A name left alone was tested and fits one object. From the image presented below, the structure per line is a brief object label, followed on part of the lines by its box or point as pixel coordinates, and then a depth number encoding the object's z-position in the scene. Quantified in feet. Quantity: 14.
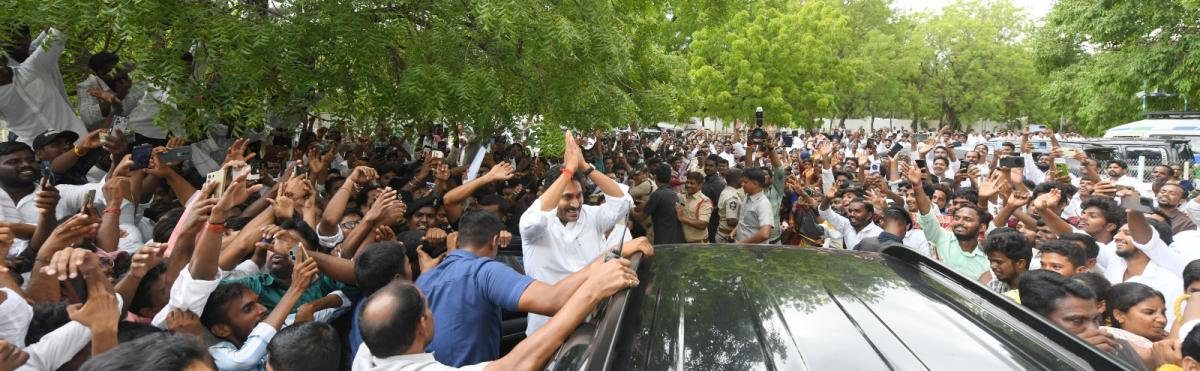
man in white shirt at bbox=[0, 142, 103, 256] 14.87
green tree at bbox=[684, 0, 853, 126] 77.25
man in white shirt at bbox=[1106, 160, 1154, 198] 29.14
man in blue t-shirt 9.69
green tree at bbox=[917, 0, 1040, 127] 133.69
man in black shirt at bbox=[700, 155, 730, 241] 27.17
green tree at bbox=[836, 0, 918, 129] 130.62
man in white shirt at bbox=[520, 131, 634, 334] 14.03
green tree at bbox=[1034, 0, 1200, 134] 58.70
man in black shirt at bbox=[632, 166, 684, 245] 24.13
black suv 6.73
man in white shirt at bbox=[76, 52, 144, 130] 20.45
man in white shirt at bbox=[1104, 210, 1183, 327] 13.84
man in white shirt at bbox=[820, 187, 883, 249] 19.88
